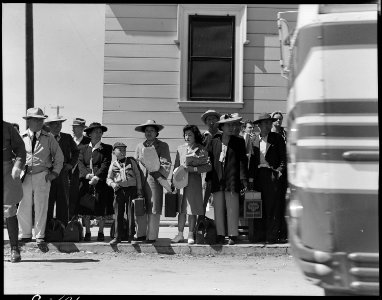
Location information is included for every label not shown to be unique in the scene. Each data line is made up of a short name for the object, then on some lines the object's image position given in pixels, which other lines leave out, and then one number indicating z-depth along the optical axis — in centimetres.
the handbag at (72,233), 1069
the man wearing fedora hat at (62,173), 1098
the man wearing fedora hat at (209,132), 1087
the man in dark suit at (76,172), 1123
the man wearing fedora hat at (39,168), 1045
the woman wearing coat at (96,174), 1072
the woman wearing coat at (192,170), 1053
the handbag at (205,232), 1052
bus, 534
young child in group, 1053
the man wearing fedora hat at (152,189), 1066
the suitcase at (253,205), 1043
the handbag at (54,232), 1065
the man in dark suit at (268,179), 1065
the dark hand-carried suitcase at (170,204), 1071
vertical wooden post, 1589
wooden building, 1351
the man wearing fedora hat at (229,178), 1048
